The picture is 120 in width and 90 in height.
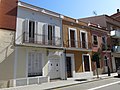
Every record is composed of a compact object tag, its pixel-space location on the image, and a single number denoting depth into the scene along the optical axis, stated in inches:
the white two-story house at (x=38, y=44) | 338.9
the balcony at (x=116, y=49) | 631.0
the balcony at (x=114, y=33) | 638.2
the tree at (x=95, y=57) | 435.2
